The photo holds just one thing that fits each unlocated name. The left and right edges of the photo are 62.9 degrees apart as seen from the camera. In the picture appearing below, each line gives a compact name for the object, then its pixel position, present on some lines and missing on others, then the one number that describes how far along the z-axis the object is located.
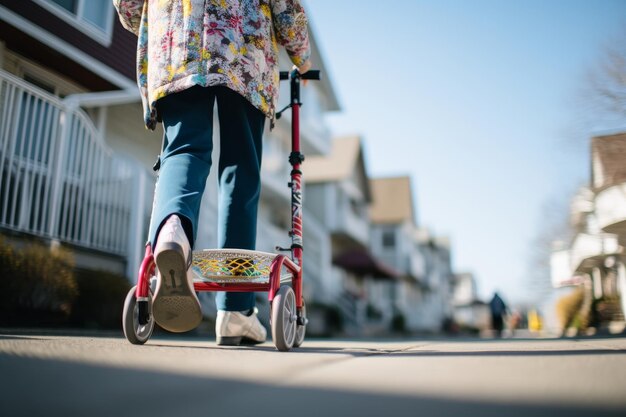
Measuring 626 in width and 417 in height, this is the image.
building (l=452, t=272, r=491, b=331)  72.38
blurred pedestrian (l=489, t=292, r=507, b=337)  21.44
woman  1.83
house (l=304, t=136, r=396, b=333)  20.77
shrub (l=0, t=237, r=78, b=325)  3.87
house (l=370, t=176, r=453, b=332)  34.03
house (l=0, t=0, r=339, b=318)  4.82
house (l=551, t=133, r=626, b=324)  10.17
